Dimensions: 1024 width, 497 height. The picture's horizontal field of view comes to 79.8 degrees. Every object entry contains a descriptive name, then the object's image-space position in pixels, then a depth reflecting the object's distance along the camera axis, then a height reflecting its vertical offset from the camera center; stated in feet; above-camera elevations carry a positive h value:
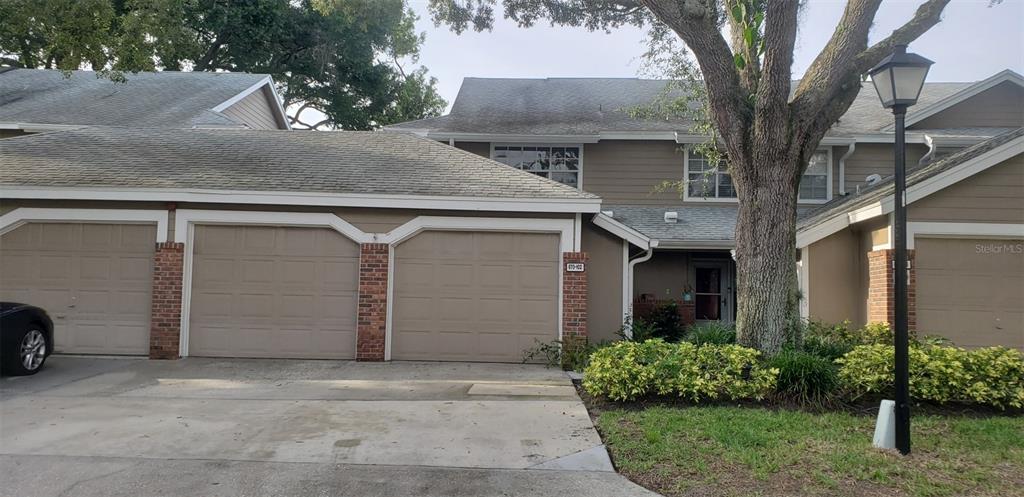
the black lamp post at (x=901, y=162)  17.08 +3.44
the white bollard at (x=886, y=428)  17.31 -4.15
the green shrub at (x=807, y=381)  21.81 -3.59
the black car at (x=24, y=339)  25.20 -3.13
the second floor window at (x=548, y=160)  47.01 +8.87
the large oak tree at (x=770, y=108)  24.31 +7.02
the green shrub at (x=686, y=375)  21.91 -3.50
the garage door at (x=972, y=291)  31.45 -0.38
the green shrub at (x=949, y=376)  21.54 -3.30
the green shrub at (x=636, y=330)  33.63 -2.90
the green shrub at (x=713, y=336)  27.20 -2.56
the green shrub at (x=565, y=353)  30.32 -3.92
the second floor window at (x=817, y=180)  46.03 +7.63
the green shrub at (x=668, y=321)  40.83 -2.97
